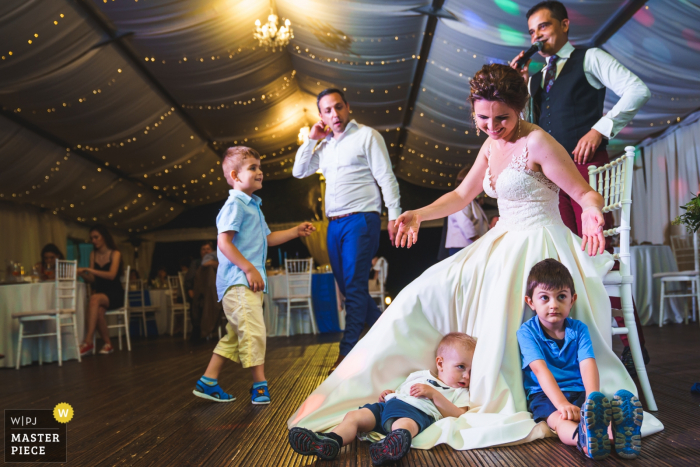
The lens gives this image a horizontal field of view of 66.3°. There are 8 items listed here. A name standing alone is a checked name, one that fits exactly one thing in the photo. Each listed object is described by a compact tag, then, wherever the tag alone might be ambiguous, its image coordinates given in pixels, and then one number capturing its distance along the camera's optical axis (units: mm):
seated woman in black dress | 5727
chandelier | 5801
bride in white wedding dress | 1590
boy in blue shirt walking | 2352
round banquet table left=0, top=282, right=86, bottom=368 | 4918
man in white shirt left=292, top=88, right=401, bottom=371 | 2881
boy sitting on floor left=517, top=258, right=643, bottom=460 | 1460
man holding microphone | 2326
